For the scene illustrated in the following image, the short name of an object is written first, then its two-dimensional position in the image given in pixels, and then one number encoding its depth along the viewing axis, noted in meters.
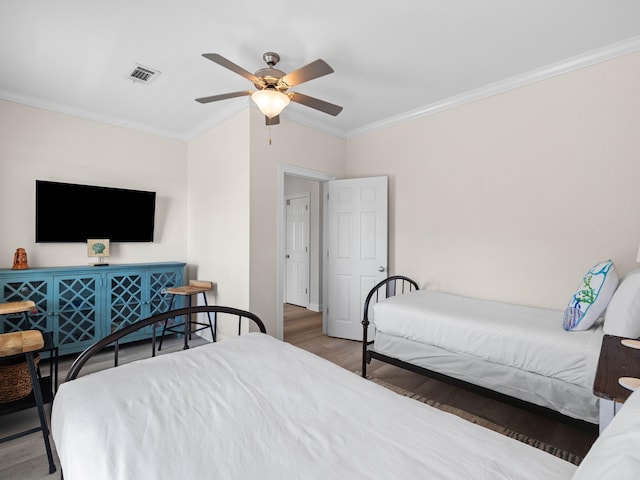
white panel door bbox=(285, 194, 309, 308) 5.76
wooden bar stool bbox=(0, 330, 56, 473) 1.67
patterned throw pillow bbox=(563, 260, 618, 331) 1.96
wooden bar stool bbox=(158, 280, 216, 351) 3.50
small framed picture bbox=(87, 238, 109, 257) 3.57
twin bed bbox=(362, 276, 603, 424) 1.84
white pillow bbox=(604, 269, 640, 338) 1.71
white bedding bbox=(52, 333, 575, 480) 0.84
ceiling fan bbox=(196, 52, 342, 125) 2.02
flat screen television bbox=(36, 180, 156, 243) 3.33
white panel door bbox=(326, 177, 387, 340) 3.83
